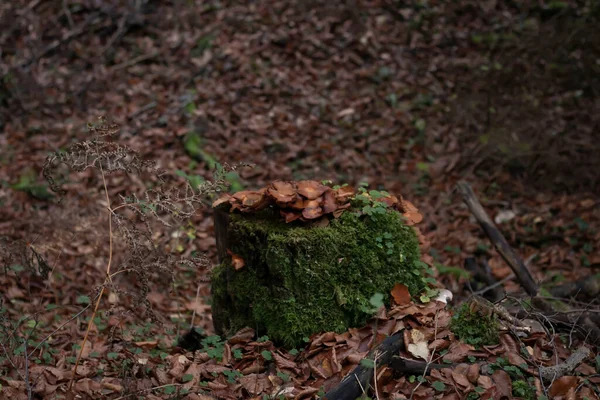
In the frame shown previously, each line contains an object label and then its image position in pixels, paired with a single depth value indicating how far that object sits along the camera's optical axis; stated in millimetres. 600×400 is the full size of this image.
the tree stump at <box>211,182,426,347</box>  3322
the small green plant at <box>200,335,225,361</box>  3396
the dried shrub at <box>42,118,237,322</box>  2855
